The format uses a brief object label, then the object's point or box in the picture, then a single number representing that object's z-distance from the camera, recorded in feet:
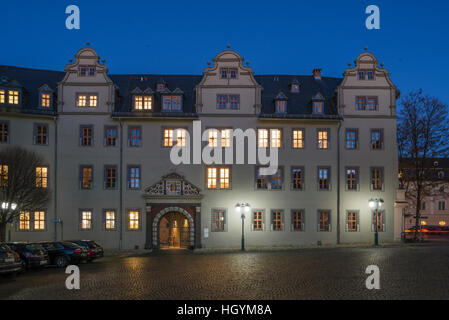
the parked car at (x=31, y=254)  69.26
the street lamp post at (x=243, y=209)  103.50
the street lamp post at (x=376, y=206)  106.01
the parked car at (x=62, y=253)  77.30
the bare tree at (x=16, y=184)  94.22
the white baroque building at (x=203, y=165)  109.40
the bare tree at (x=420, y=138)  122.72
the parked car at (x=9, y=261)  57.57
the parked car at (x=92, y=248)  83.49
